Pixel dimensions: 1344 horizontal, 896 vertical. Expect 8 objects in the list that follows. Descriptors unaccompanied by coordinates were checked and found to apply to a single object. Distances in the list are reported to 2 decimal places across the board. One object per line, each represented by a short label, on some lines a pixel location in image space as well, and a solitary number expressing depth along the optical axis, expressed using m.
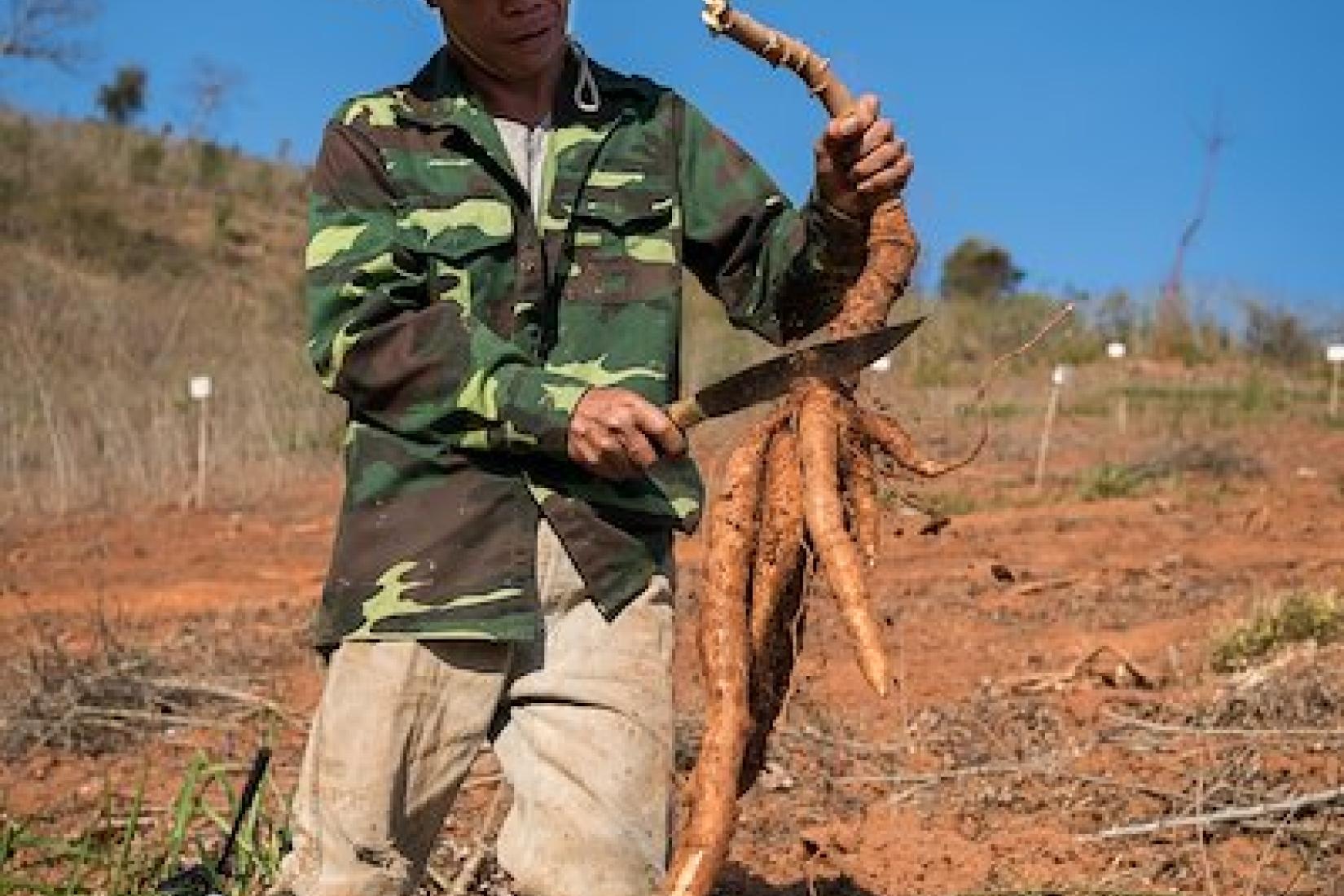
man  2.19
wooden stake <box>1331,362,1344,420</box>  13.02
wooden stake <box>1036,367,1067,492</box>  9.48
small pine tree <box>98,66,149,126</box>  37.03
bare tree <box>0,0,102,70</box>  24.34
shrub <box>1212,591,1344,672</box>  4.79
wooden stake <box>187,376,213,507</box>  9.52
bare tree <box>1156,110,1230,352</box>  18.45
